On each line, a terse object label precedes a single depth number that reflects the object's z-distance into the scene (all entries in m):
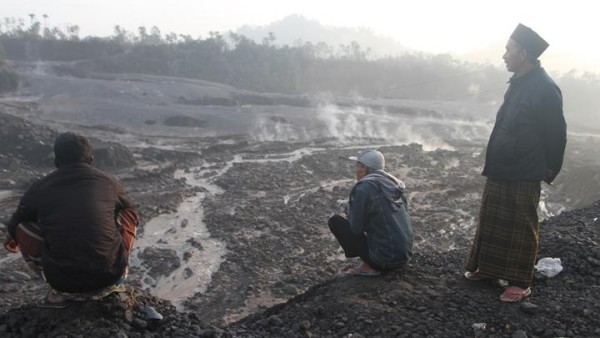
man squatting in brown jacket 3.17
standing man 3.56
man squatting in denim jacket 4.13
